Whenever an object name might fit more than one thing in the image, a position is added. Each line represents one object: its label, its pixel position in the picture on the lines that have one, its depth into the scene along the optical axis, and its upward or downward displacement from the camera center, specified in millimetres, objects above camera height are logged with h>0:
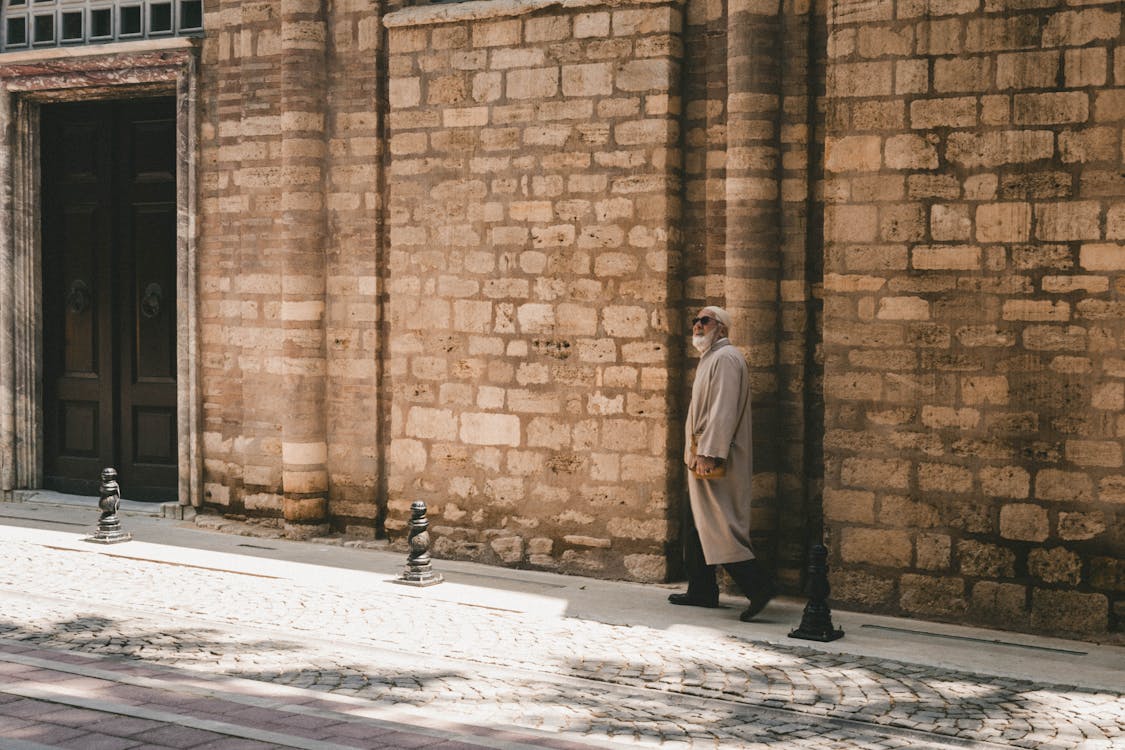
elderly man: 8633 -630
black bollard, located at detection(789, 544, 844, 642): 8047 -1471
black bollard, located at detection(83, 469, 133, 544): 10930 -1299
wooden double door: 12469 +566
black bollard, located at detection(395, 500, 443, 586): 9461 -1349
